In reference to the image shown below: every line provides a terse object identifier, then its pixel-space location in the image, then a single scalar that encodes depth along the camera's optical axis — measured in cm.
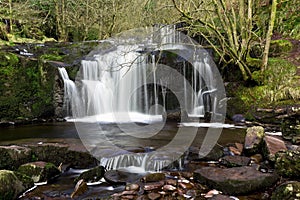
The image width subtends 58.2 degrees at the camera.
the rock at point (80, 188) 394
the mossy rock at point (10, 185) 363
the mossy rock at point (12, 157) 485
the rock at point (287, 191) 312
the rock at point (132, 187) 396
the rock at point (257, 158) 476
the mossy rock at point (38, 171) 437
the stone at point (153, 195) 372
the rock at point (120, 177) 430
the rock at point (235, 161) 463
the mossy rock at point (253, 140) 510
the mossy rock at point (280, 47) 1045
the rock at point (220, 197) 346
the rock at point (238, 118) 823
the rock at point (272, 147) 468
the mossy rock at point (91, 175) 432
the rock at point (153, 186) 396
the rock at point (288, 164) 387
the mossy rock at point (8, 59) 892
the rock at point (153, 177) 423
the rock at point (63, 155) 515
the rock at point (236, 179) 367
